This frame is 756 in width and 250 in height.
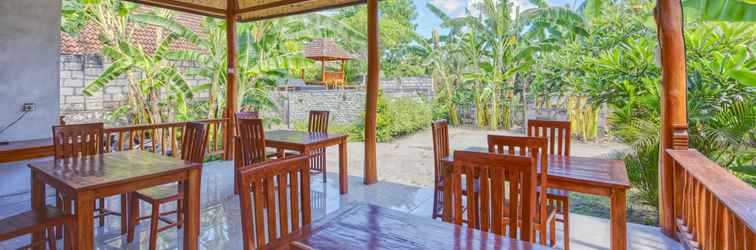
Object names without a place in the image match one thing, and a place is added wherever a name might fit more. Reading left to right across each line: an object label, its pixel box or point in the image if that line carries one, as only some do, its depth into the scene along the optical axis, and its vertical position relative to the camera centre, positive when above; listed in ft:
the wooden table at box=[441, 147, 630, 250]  6.95 -1.13
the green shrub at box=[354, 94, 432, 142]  27.96 +0.57
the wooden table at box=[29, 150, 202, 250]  6.37 -0.95
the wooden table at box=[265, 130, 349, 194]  12.10 -0.55
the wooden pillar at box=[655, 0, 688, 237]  9.13 +0.75
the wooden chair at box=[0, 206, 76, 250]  6.11 -1.61
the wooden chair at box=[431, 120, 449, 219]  10.04 -0.74
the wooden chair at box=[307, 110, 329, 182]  14.98 -0.11
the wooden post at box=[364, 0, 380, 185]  14.08 +1.22
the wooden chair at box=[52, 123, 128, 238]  9.16 -0.37
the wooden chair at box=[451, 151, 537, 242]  5.11 -0.89
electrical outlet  11.92 +0.68
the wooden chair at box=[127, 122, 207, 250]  8.32 -1.53
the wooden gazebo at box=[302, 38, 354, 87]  34.65 +6.67
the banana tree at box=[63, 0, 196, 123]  18.06 +3.14
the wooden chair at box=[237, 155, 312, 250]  4.54 -0.89
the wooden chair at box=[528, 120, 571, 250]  8.69 -0.31
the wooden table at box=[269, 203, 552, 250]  4.29 -1.34
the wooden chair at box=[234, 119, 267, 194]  11.27 -0.45
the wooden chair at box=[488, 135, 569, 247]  6.76 -0.58
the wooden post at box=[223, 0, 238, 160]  17.79 +2.09
